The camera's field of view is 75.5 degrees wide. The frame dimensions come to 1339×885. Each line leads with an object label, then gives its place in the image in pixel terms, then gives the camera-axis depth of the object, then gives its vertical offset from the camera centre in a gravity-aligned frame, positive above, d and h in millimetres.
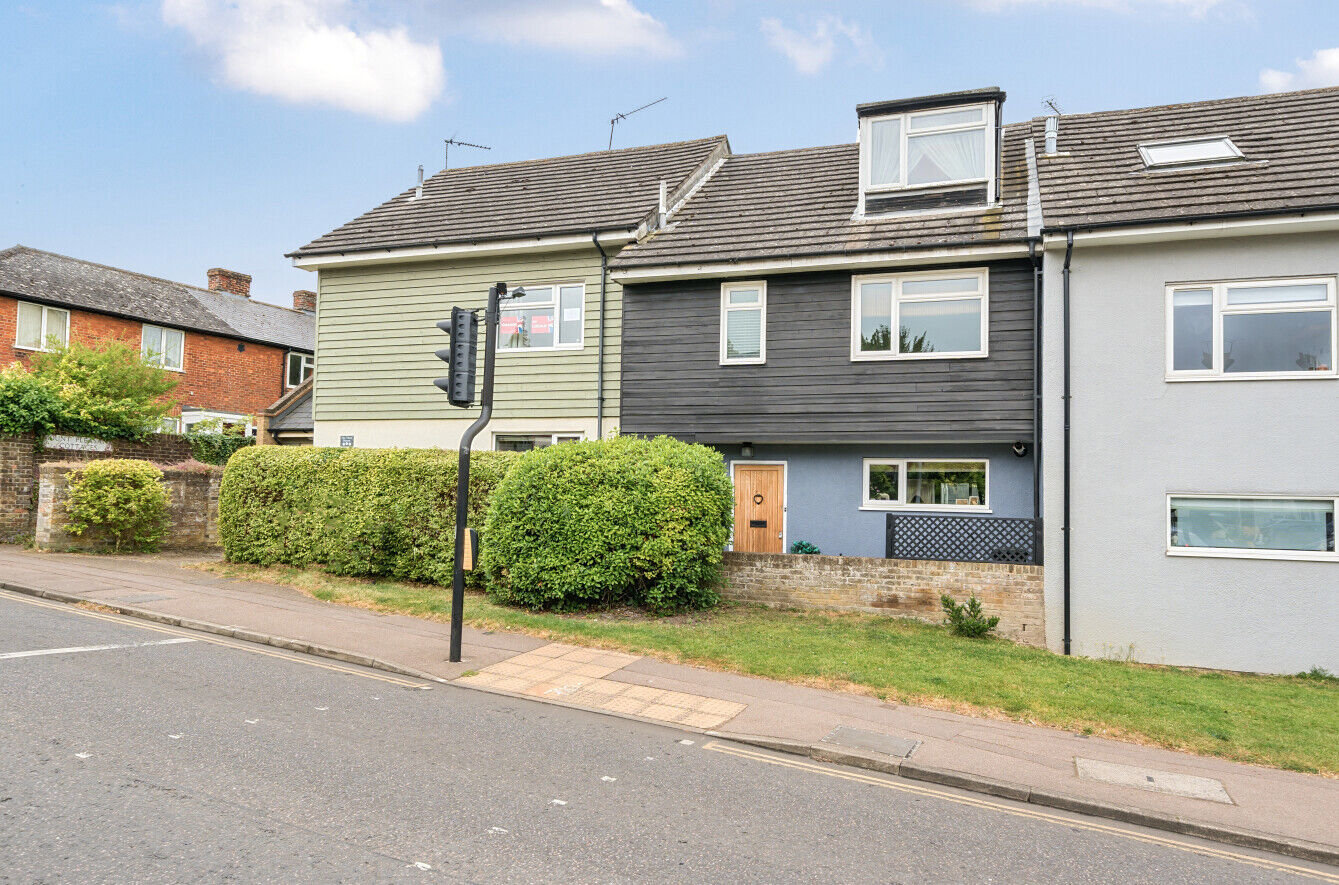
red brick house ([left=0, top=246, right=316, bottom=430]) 23703 +4140
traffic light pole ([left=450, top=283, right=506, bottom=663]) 8562 -96
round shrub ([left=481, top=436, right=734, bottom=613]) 11062 -730
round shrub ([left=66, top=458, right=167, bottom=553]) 14797 -734
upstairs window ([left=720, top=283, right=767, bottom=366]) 14227 +2473
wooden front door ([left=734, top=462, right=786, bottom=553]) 14352 -577
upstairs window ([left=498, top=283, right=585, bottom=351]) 16016 +2804
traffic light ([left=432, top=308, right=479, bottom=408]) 8711 +1088
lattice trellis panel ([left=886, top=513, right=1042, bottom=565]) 11742 -855
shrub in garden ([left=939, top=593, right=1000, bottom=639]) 10969 -1823
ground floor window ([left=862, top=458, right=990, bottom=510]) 13375 -142
